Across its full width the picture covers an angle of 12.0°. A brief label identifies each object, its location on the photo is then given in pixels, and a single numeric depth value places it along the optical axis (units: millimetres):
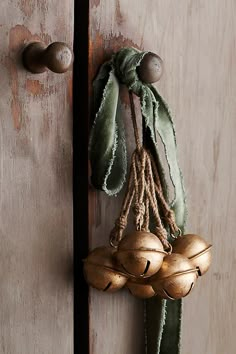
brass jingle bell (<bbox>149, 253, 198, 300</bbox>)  1154
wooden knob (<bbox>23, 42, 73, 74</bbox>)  1092
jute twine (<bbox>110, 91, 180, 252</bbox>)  1168
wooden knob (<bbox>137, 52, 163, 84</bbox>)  1157
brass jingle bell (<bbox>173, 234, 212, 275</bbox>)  1185
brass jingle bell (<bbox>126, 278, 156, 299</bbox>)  1188
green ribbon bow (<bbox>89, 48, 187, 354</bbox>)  1160
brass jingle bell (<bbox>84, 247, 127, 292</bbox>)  1155
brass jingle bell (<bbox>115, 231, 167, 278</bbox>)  1127
